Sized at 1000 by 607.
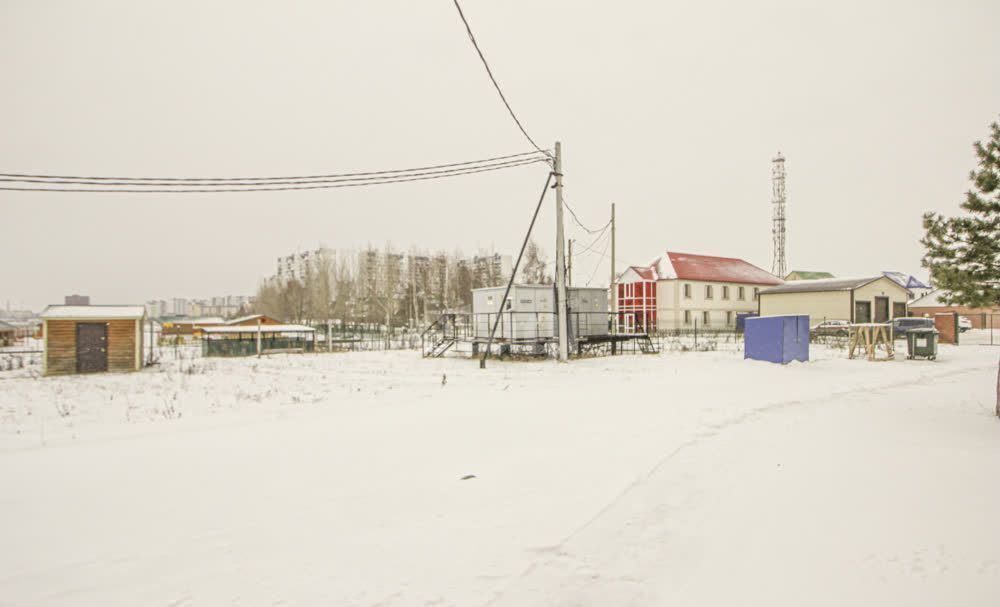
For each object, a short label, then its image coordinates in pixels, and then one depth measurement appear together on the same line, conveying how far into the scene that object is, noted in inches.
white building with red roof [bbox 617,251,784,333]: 1728.6
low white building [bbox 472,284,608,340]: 847.7
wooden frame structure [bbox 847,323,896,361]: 755.4
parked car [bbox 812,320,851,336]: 1232.0
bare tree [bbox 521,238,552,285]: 2576.3
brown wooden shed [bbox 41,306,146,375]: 792.9
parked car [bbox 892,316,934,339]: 1031.7
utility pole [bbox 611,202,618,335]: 1046.8
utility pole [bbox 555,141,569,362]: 730.2
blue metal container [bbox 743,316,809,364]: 652.7
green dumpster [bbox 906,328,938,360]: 756.6
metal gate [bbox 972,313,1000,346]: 1225.0
